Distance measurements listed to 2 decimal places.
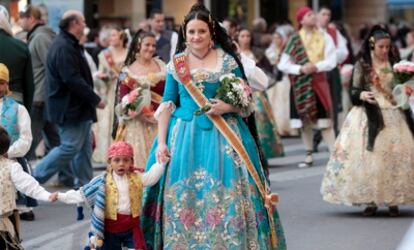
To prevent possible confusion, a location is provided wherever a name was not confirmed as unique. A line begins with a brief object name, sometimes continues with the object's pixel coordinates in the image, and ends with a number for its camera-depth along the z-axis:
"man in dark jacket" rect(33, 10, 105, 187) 13.74
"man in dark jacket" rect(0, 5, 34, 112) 12.79
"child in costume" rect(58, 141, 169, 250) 8.98
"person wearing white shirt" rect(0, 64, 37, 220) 10.84
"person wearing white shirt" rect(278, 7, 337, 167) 16.97
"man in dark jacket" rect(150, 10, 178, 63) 17.33
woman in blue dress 8.99
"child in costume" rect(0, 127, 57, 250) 9.22
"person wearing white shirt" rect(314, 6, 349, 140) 18.05
